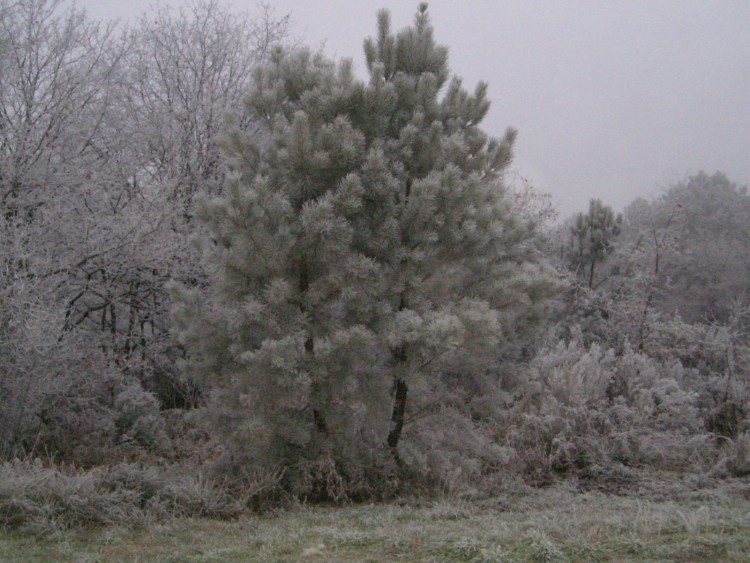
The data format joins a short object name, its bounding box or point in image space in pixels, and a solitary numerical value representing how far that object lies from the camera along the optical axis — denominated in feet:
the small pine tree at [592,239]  54.19
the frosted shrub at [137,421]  30.96
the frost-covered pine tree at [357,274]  22.35
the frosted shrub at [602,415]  30.48
